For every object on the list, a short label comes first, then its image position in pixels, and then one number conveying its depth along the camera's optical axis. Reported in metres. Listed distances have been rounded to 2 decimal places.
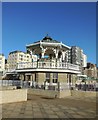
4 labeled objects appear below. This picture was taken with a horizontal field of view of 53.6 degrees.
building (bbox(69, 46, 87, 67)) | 89.99
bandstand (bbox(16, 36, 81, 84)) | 13.02
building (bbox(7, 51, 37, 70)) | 79.74
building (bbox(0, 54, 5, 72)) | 76.37
